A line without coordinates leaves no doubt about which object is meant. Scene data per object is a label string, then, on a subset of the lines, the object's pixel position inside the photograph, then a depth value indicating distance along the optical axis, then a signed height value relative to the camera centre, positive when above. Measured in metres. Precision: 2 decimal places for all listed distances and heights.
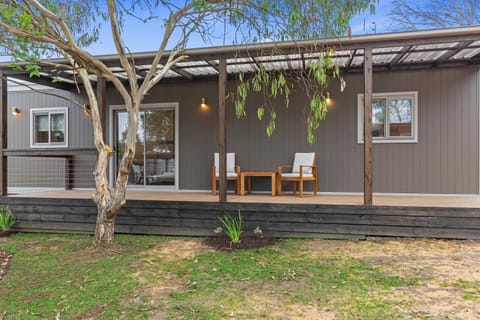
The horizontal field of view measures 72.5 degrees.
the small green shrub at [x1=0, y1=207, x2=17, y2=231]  4.79 -0.92
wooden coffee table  5.60 -0.38
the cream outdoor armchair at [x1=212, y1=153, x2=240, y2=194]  5.75 -0.28
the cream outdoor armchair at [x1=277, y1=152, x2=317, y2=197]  5.45 -0.28
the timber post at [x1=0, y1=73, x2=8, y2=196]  5.05 +0.28
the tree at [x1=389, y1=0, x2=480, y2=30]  9.73 +4.31
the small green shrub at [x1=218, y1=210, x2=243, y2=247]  4.00 -0.91
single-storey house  5.45 +0.55
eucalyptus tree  3.20 +1.38
